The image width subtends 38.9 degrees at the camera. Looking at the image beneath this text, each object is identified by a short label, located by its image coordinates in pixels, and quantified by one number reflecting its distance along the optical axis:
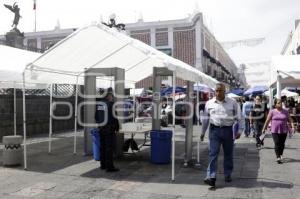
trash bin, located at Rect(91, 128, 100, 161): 11.26
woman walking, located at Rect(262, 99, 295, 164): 10.79
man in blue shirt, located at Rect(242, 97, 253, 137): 17.12
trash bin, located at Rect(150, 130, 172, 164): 10.82
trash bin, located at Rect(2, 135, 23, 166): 10.67
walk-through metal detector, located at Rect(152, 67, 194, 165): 10.98
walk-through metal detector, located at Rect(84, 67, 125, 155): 12.49
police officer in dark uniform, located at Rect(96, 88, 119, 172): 9.83
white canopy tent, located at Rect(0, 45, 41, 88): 13.47
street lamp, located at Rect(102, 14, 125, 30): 21.68
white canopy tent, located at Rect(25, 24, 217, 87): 9.84
